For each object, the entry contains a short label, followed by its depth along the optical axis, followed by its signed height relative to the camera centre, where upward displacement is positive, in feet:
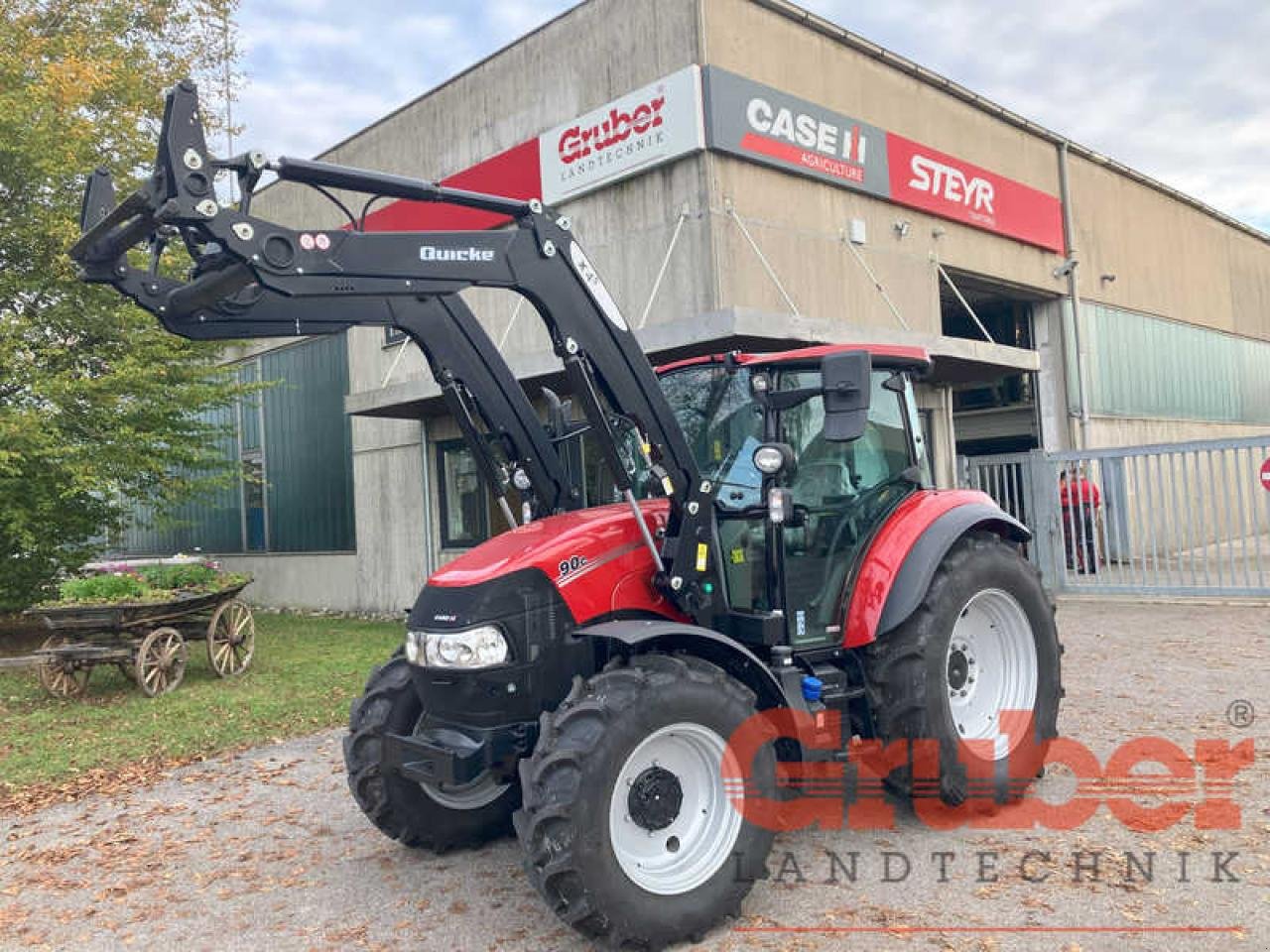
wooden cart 29.32 -2.88
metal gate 39.34 -1.24
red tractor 12.06 -1.05
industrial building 36.94 +11.51
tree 38.19 +7.82
